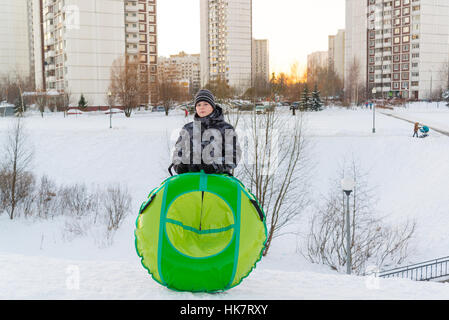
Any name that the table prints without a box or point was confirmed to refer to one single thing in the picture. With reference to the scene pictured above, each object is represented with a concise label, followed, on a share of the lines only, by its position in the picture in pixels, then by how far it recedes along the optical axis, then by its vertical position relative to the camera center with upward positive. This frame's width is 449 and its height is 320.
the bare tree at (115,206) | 20.67 -4.49
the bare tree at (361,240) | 17.27 -5.38
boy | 4.97 -0.26
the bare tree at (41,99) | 56.41 +2.99
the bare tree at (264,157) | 19.45 -1.81
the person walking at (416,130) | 30.38 -0.96
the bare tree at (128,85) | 55.03 +4.60
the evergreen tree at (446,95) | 62.97 +3.25
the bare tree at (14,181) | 23.17 -3.39
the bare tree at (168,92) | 54.53 +3.64
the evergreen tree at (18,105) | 56.42 +2.09
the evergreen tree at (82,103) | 63.59 +2.50
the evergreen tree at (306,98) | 56.97 +2.73
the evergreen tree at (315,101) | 59.84 +2.36
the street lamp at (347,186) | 11.80 -1.89
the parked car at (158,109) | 60.93 +1.49
